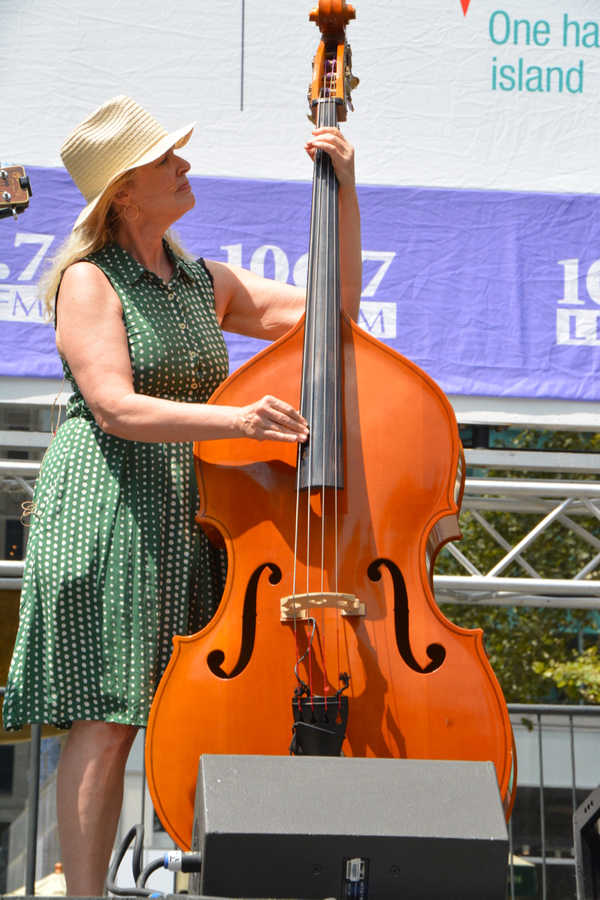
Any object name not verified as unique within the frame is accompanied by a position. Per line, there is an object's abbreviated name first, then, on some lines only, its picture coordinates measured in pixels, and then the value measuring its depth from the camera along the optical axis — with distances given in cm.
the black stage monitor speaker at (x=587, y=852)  425
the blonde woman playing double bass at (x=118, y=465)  432
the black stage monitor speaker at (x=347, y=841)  378
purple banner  642
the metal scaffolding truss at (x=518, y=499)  644
